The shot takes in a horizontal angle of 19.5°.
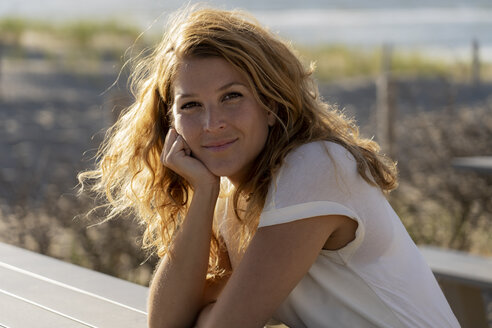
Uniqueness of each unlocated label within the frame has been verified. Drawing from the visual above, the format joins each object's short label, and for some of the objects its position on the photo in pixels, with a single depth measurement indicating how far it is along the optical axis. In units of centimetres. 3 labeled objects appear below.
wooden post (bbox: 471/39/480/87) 2410
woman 306
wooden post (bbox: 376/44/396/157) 1120
